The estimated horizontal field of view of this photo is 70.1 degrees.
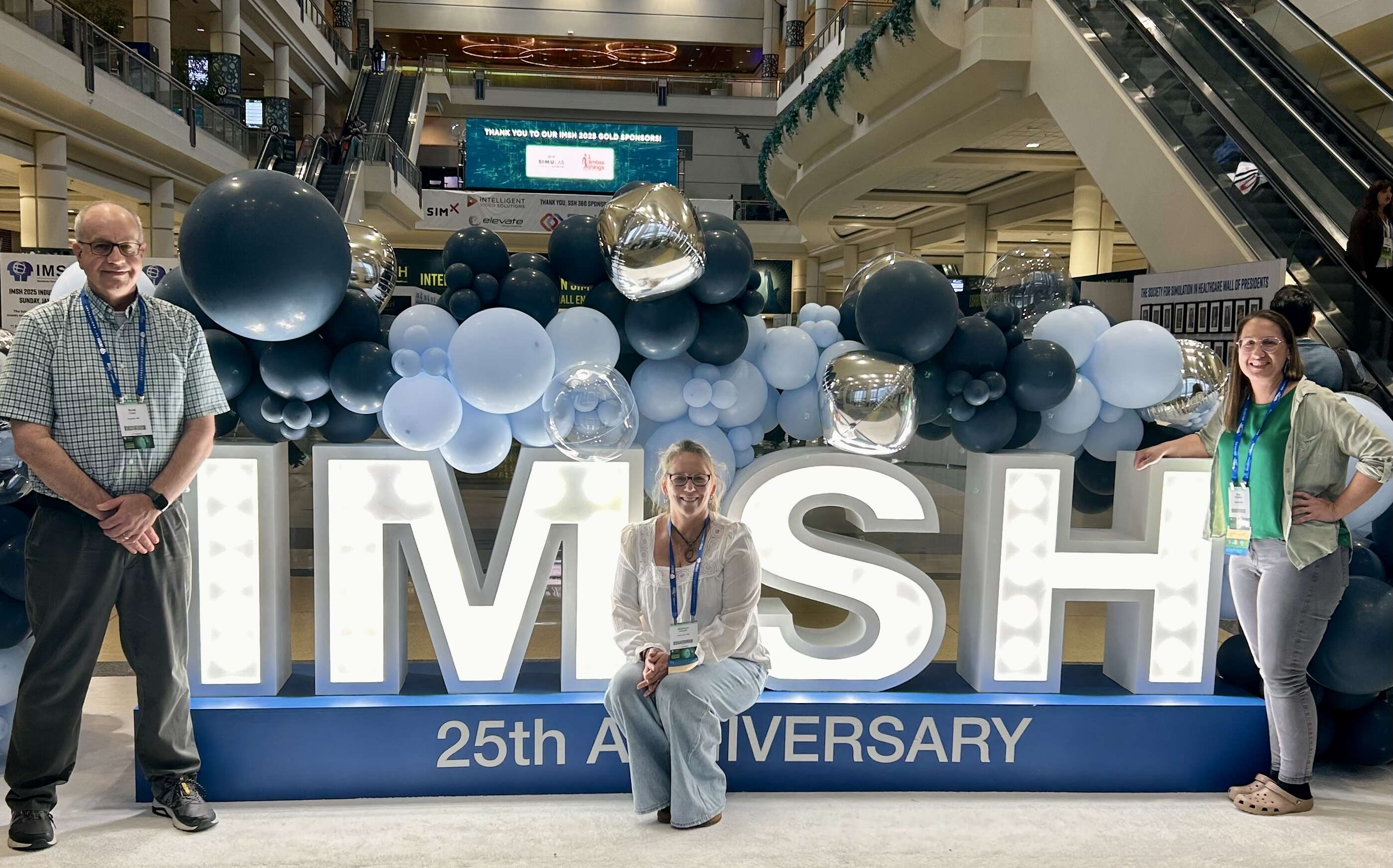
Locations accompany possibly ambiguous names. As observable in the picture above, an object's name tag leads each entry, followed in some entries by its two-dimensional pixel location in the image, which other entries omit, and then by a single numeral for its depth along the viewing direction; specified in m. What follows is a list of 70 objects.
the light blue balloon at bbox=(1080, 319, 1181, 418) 3.05
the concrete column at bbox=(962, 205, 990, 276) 16.95
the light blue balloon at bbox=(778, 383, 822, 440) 3.10
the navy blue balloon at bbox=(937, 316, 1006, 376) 2.96
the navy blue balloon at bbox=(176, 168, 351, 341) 2.52
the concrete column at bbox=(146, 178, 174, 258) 14.45
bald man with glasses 2.43
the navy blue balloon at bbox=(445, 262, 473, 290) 2.94
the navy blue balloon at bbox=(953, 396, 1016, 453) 3.02
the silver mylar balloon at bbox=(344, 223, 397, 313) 3.13
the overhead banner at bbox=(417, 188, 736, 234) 20.34
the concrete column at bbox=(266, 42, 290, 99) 20.34
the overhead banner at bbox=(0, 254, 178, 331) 6.79
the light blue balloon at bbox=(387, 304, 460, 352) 2.85
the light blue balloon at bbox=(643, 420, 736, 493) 3.01
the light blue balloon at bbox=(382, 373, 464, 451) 2.71
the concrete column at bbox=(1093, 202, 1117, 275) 13.24
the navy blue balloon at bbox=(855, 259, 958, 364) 2.85
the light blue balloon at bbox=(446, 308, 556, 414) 2.73
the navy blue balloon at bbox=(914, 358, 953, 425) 2.99
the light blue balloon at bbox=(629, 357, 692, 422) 2.98
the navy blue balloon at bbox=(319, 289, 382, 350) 2.83
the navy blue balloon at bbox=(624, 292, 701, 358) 2.82
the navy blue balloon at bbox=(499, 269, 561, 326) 2.96
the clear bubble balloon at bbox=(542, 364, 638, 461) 2.71
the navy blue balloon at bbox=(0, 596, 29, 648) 2.93
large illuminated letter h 3.04
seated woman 2.64
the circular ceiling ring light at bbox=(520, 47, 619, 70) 29.31
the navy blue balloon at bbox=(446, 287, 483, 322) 2.92
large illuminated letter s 3.00
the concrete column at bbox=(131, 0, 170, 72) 14.12
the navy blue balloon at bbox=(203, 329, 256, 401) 2.77
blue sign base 2.87
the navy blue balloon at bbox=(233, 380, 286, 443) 2.88
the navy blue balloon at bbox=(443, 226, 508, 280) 2.97
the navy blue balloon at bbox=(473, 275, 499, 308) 2.97
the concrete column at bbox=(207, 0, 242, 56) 16.78
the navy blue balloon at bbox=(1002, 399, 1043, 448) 3.11
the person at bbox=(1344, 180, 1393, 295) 5.39
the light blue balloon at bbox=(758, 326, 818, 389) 3.04
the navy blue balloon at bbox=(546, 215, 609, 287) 2.95
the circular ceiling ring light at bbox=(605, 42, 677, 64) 28.59
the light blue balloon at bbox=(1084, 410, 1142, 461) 3.28
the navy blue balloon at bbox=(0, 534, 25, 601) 2.89
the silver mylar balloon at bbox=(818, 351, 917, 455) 2.77
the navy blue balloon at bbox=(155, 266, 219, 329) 2.87
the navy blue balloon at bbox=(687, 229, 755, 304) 2.80
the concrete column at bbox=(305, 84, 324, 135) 23.48
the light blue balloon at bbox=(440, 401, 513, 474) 2.90
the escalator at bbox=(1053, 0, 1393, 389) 5.71
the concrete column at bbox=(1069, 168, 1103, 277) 12.62
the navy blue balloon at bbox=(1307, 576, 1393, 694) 2.97
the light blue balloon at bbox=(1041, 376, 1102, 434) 3.12
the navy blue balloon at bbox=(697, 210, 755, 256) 2.88
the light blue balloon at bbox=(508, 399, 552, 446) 2.95
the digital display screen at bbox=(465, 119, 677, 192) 20.92
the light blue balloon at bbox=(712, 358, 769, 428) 3.00
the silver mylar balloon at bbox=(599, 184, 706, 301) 2.64
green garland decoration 10.54
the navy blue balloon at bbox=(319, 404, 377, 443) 2.92
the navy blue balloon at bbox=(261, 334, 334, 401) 2.76
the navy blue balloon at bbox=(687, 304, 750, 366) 2.92
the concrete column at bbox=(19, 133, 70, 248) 11.10
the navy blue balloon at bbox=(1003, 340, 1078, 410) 2.96
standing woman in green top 2.71
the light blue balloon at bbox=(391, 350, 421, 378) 2.77
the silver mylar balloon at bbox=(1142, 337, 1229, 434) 3.13
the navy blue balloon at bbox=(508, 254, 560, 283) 3.08
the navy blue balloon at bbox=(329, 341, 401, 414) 2.76
